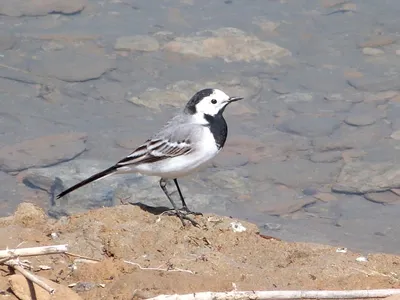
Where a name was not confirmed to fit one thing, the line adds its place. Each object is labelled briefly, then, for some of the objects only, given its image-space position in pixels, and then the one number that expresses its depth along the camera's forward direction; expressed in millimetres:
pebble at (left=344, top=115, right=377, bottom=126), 12617
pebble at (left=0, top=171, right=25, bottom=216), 10758
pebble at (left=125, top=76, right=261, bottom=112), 13094
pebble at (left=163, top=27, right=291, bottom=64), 14429
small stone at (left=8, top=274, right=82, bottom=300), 4645
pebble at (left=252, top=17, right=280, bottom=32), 15219
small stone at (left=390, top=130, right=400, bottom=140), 12283
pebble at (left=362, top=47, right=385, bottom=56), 14578
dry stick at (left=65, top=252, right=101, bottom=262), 5387
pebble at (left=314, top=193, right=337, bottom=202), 11039
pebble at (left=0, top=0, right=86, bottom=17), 15820
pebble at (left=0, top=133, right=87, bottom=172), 11602
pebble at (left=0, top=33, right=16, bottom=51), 14531
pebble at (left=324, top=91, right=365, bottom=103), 13219
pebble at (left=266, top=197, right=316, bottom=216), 10789
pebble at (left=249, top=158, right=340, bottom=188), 11398
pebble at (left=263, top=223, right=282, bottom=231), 10391
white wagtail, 7246
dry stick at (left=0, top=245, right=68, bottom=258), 4543
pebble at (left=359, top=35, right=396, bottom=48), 14812
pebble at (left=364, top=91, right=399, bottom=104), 13203
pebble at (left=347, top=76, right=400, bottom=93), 13516
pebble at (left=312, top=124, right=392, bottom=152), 12102
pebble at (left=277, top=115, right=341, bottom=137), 12428
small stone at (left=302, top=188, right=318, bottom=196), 11186
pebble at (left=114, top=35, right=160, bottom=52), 14570
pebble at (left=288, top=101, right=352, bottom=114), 12930
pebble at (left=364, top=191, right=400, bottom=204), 10938
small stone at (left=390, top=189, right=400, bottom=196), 11062
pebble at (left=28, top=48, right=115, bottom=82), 13758
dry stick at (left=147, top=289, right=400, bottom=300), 4402
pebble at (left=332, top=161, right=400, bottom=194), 11141
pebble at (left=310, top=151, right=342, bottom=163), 11852
